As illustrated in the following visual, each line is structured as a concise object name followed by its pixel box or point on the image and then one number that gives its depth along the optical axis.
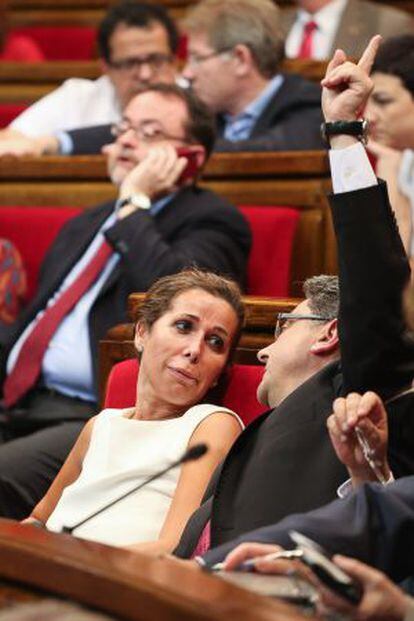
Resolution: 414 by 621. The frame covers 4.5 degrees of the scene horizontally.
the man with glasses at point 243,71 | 10.24
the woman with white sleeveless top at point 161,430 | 8.56
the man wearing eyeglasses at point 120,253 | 9.45
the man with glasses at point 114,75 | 10.53
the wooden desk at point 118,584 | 7.52
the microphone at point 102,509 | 8.52
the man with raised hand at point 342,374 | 8.27
